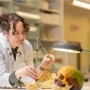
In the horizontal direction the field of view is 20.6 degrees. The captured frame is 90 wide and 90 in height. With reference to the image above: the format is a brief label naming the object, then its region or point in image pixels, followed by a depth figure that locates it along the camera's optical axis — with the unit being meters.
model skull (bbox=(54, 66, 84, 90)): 1.09
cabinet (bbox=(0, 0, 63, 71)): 3.96
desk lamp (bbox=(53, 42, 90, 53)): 1.18
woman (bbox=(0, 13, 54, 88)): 1.67
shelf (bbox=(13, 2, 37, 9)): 3.89
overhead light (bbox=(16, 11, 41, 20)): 3.96
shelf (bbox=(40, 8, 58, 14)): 4.49
